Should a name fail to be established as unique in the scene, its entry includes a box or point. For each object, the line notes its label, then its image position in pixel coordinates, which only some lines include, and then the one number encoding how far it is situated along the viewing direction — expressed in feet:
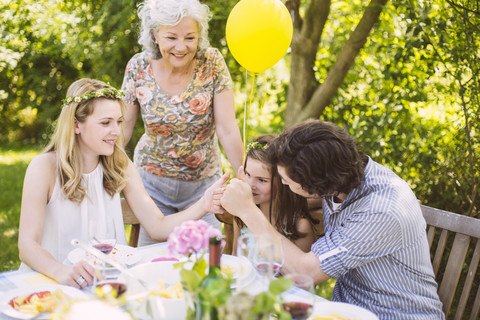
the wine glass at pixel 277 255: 4.75
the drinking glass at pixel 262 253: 4.46
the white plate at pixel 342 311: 4.97
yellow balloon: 8.43
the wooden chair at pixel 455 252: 6.74
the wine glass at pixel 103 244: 4.66
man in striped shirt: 5.90
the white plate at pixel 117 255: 6.15
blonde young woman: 7.17
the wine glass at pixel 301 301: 4.12
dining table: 5.49
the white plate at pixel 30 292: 4.77
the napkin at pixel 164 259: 5.98
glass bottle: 3.62
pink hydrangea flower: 4.06
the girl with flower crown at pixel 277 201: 7.85
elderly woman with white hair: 8.58
